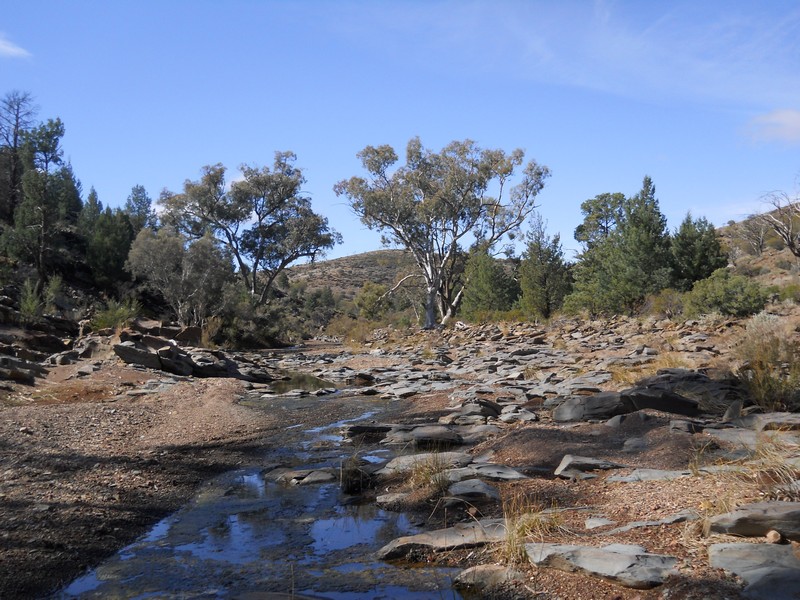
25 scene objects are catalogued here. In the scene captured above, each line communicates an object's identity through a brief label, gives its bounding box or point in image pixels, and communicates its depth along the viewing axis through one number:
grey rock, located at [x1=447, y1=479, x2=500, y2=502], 5.19
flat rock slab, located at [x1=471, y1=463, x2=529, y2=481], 5.70
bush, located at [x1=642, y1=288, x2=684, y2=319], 21.41
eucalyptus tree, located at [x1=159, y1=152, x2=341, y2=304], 43.44
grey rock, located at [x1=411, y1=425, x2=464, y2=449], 7.68
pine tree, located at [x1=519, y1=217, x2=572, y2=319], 30.02
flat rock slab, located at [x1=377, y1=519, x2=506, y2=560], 4.14
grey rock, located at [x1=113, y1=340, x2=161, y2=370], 14.73
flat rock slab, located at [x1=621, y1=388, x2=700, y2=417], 7.98
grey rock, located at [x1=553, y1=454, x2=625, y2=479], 5.72
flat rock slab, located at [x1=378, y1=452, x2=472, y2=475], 6.11
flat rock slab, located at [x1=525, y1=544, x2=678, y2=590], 3.25
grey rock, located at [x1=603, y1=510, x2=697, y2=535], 3.98
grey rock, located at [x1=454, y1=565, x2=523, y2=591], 3.57
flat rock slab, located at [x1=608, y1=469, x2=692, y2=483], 5.03
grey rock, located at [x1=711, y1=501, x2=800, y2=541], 3.43
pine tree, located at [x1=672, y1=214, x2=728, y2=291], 26.66
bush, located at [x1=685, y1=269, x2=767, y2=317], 18.03
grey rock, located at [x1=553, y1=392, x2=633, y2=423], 8.14
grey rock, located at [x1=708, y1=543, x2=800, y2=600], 2.90
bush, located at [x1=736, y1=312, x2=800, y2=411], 7.78
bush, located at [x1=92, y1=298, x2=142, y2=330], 19.55
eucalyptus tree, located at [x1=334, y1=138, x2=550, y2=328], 37.84
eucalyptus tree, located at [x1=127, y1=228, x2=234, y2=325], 32.78
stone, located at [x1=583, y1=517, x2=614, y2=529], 4.21
